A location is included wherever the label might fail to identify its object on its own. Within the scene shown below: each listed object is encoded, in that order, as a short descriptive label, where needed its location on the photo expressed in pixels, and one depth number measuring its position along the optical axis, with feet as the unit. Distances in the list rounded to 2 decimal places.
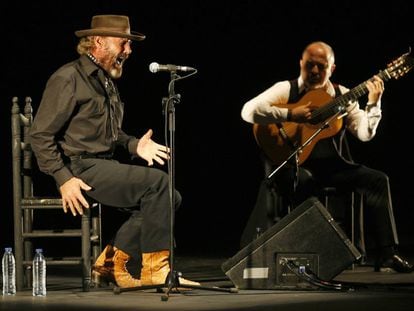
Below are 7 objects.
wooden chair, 25.09
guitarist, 29.03
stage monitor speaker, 24.87
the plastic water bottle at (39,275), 24.24
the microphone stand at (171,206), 23.10
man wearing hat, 24.56
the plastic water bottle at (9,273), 24.76
